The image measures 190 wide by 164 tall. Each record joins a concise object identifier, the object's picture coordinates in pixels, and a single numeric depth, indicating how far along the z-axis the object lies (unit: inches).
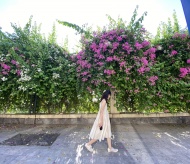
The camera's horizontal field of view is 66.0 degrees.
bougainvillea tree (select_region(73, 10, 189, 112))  200.4
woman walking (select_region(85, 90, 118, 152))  134.5
